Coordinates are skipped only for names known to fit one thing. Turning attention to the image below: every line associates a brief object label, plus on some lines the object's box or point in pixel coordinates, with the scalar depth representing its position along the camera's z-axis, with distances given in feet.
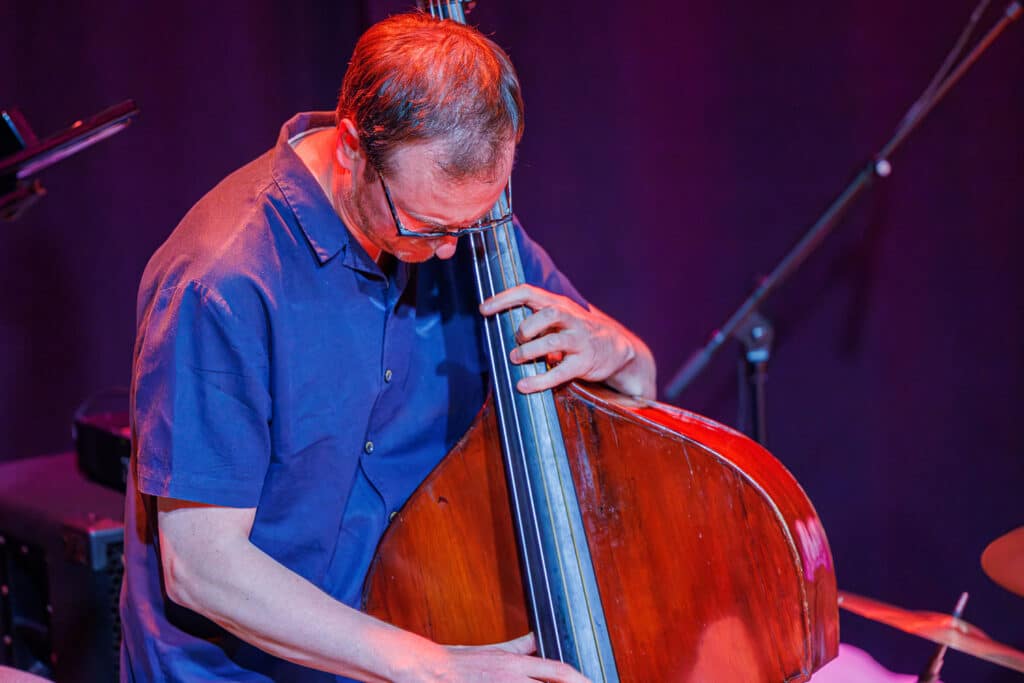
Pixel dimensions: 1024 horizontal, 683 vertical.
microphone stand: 18.72
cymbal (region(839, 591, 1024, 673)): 16.71
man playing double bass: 15.89
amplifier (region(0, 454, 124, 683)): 17.90
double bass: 15.89
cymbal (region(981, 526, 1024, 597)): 16.55
